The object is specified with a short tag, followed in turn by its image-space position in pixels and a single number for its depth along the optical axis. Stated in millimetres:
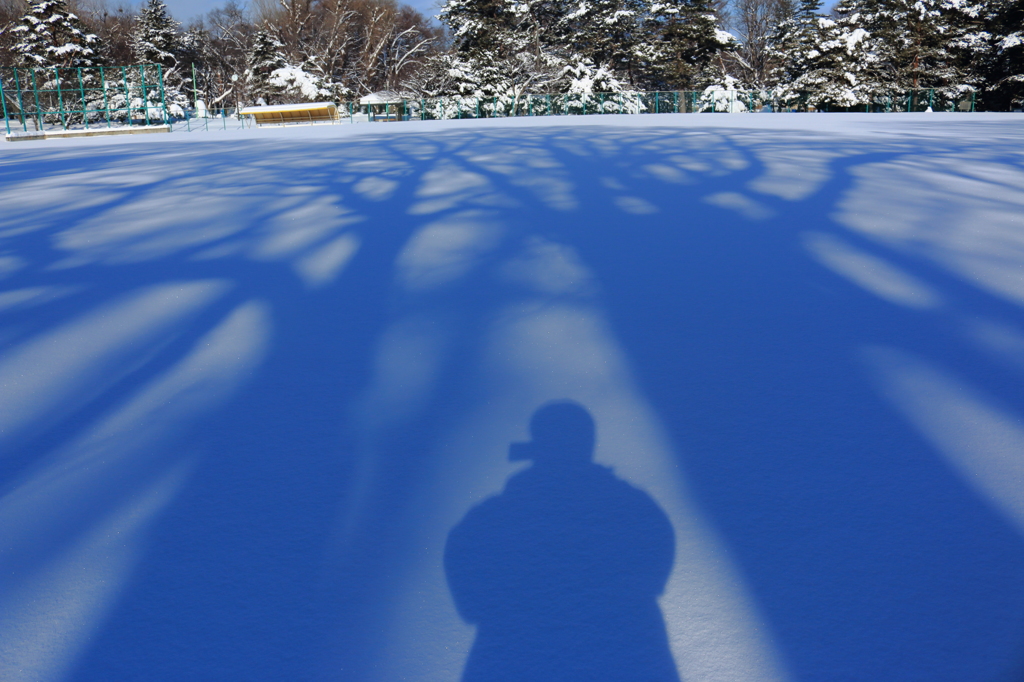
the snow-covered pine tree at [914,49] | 35000
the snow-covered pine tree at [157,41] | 52612
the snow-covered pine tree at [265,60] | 46056
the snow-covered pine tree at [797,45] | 38000
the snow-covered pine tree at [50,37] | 39000
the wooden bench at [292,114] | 32031
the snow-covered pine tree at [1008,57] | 31172
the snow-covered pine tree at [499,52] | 39500
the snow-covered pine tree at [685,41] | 41188
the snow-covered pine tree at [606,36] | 40219
